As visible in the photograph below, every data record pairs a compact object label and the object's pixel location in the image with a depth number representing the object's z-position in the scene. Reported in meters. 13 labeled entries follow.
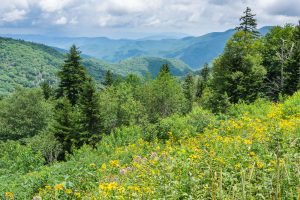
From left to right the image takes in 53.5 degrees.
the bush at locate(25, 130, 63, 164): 28.78
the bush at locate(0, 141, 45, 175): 18.19
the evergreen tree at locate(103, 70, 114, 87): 58.06
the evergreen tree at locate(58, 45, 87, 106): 37.50
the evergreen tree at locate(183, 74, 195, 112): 63.25
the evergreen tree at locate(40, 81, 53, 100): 53.84
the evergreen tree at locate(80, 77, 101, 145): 30.66
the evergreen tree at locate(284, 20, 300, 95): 29.44
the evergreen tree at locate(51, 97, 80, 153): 30.89
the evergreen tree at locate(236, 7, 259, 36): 35.31
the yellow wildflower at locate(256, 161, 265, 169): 4.49
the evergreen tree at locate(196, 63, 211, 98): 64.61
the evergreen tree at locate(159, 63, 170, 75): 53.62
